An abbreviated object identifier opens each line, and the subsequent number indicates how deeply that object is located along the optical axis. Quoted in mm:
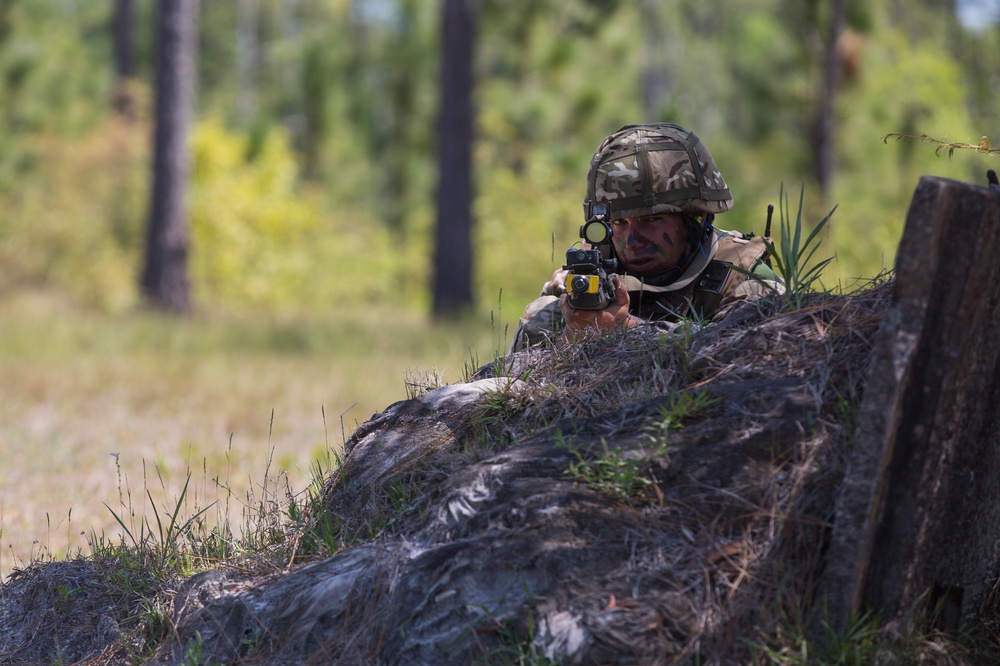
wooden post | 5305
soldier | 8039
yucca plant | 6816
